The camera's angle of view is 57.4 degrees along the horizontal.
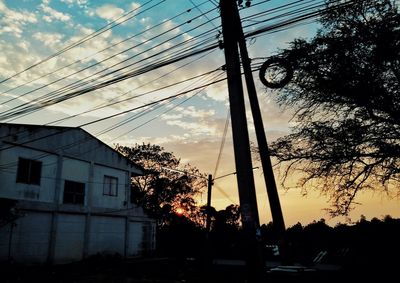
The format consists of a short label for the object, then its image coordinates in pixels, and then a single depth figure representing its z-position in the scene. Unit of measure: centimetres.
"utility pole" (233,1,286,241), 907
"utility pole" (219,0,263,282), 749
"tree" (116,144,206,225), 4825
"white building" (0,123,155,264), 2181
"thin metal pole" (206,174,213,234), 2602
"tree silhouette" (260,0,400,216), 1197
